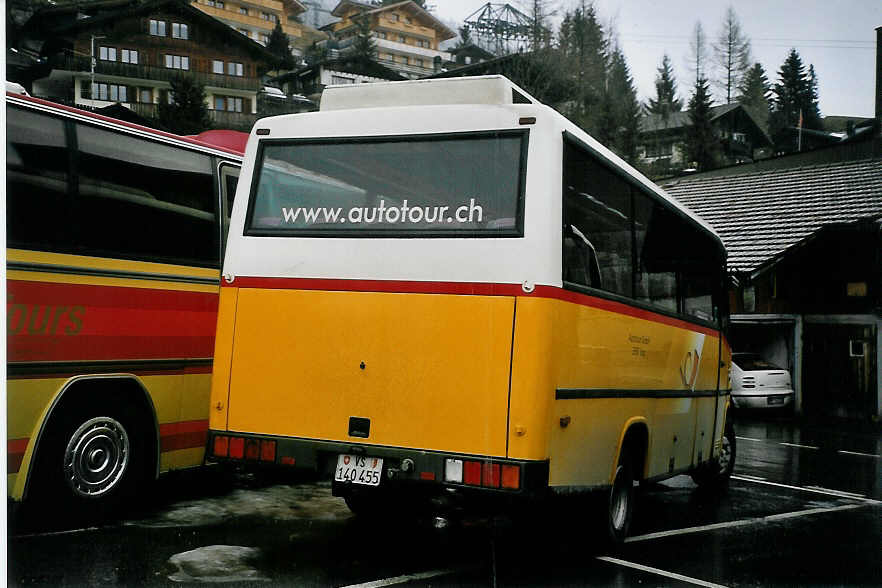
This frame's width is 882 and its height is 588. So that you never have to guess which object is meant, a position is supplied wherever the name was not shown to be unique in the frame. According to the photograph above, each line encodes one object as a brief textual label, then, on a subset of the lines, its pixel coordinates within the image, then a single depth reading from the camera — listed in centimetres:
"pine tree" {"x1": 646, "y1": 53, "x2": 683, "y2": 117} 2377
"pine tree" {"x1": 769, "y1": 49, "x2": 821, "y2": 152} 1689
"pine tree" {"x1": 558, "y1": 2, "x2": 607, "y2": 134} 1497
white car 2300
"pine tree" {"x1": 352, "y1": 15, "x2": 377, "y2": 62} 2470
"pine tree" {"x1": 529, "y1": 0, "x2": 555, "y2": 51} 1572
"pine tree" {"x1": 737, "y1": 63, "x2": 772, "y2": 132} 1957
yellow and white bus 593
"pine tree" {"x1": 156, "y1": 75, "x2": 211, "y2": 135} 1892
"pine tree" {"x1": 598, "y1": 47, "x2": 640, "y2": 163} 1972
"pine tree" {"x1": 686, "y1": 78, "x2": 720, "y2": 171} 3621
